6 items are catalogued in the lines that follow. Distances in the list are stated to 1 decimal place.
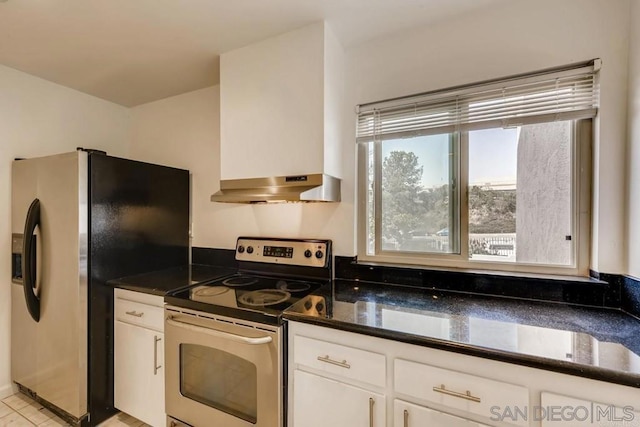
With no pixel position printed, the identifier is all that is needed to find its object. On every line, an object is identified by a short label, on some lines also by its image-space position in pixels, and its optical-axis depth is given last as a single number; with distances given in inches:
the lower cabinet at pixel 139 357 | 61.2
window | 53.3
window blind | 51.6
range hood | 58.2
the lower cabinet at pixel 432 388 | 31.6
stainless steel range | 47.4
